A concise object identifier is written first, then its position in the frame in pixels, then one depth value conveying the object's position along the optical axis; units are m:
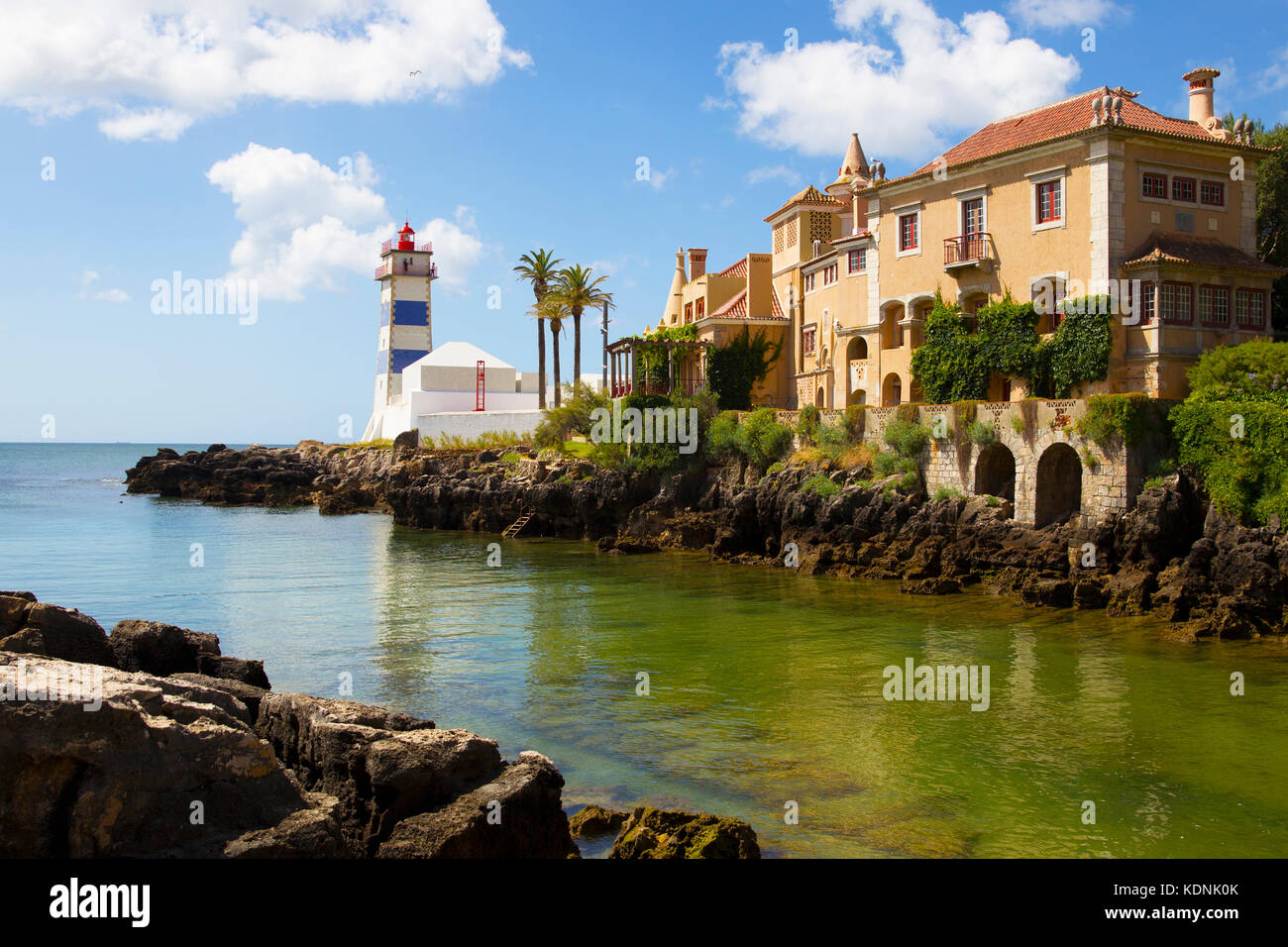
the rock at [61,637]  14.62
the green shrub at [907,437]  38.12
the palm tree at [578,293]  65.88
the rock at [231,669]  16.70
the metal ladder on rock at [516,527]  52.41
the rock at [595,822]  12.62
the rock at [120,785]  8.31
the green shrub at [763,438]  43.75
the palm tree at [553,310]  66.50
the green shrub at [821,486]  39.09
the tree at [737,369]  54.09
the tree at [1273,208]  43.53
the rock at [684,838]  10.82
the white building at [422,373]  78.81
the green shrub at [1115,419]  31.34
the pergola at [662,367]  54.62
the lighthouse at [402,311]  85.62
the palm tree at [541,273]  68.06
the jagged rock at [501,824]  9.85
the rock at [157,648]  16.39
